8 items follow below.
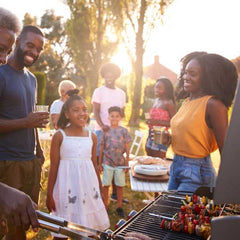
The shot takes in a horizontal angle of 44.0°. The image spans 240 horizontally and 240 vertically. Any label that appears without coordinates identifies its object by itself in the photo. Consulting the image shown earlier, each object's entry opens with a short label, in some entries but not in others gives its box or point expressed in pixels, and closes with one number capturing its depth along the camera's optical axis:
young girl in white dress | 3.26
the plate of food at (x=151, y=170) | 3.66
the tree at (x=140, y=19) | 17.92
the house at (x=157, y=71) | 50.94
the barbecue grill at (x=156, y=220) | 1.67
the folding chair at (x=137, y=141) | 6.43
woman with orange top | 2.42
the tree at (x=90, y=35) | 21.22
